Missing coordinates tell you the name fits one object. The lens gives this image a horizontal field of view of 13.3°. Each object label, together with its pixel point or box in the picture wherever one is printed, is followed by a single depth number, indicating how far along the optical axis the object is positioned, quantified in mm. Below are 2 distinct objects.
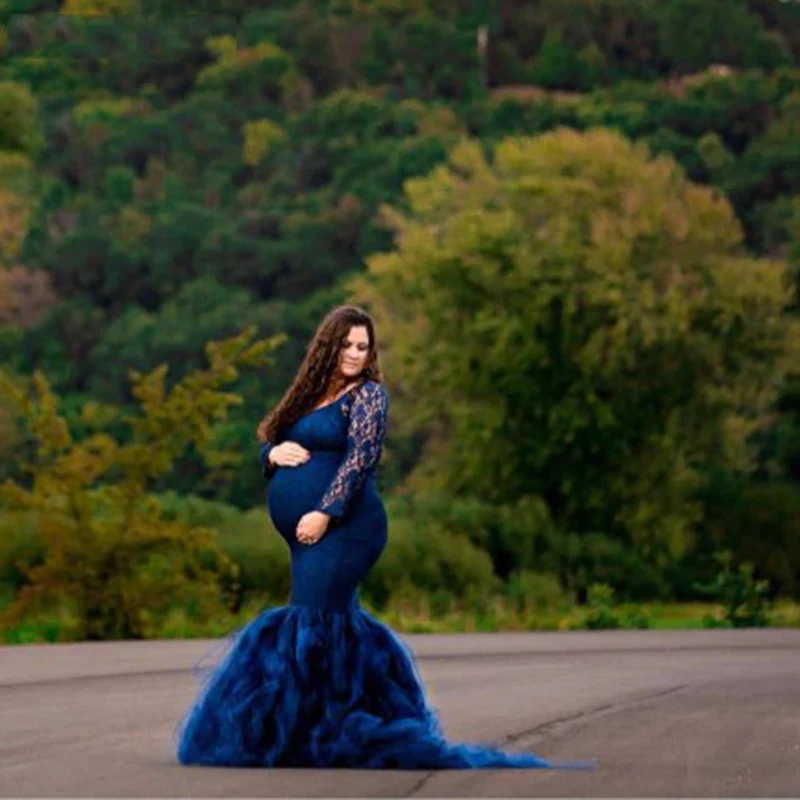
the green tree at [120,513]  31078
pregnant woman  14367
